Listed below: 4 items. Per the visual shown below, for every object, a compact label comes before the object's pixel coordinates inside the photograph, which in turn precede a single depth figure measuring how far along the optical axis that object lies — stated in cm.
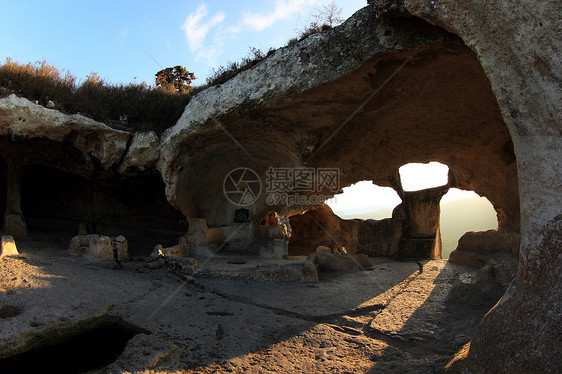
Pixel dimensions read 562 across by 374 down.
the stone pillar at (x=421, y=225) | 884
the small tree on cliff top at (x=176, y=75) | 1603
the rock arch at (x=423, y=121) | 215
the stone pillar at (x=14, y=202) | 673
